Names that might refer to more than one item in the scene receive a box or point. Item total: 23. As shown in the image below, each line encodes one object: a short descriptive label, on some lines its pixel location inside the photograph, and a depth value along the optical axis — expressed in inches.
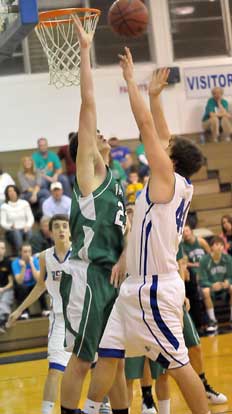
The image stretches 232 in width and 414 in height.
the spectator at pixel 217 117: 673.6
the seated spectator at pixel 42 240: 505.4
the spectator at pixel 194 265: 424.5
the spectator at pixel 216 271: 475.5
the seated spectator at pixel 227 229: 527.8
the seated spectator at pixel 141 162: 603.2
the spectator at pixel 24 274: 467.5
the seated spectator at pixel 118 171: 568.4
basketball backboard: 217.8
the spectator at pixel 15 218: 522.9
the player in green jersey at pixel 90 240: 191.3
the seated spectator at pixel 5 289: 457.4
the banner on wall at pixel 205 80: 703.2
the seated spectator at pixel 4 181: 555.4
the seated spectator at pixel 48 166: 580.4
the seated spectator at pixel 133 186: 537.3
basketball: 238.7
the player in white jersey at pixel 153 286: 174.2
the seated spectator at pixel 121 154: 611.8
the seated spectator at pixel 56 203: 538.6
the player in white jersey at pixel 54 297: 231.0
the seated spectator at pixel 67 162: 603.8
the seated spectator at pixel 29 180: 567.9
